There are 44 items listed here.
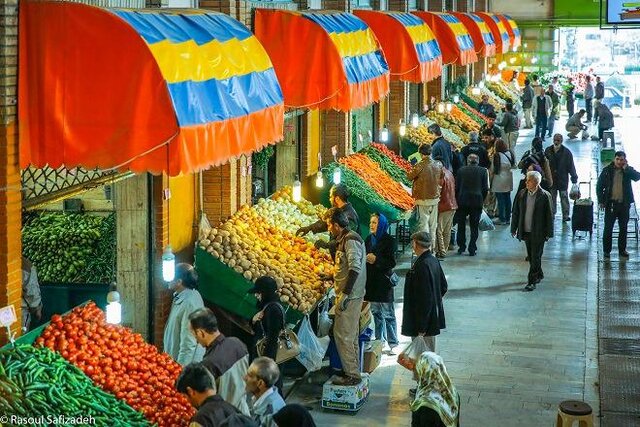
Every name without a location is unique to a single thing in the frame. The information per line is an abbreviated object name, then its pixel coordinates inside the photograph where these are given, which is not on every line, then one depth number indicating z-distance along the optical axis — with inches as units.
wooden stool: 380.2
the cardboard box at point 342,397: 437.4
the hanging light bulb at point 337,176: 653.9
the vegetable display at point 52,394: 307.1
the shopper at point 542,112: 1234.0
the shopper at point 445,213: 693.3
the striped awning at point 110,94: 315.9
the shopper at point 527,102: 1389.0
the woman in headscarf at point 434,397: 313.6
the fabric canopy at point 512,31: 1408.7
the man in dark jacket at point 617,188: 695.1
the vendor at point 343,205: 508.7
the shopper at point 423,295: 438.9
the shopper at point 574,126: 1303.0
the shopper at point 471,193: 711.7
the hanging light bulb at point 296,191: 605.3
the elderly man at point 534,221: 629.0
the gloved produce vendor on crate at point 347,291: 448.1
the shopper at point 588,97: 1444.4
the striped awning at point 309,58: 513.3
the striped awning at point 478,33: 1069.8
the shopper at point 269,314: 412.8
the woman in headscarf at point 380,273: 493.0
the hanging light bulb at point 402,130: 891.4
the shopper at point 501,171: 797.2
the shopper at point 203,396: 277.4
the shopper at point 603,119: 1237.1
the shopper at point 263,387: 292.7
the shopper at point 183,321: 403.9
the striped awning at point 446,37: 896.9
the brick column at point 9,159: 323.3
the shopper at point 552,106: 1301.7
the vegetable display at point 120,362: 339.6
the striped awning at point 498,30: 1248.8
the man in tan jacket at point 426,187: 669.9
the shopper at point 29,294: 410.6
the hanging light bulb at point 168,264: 397.1
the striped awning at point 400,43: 703.7
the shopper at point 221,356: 328.5
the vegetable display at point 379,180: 700.0
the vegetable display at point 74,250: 465.1
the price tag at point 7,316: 322.7
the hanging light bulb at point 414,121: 904.9
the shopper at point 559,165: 793.6
